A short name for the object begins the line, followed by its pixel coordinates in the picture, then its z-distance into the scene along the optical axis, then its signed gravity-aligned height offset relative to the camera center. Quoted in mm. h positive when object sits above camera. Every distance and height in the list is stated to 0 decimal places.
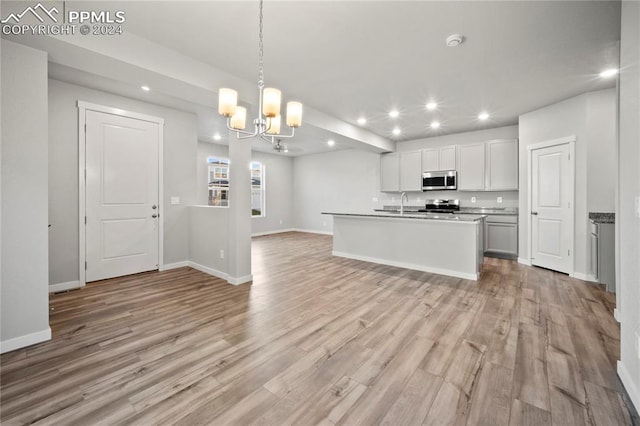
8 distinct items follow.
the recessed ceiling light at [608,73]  3284 +1758
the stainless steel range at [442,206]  6270 +127
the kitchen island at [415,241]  4023 -518
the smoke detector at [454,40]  2561 +1697
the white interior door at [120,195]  3850 +258
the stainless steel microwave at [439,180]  6109 +744
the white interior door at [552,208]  4195 +54
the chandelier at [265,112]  2121 +855
